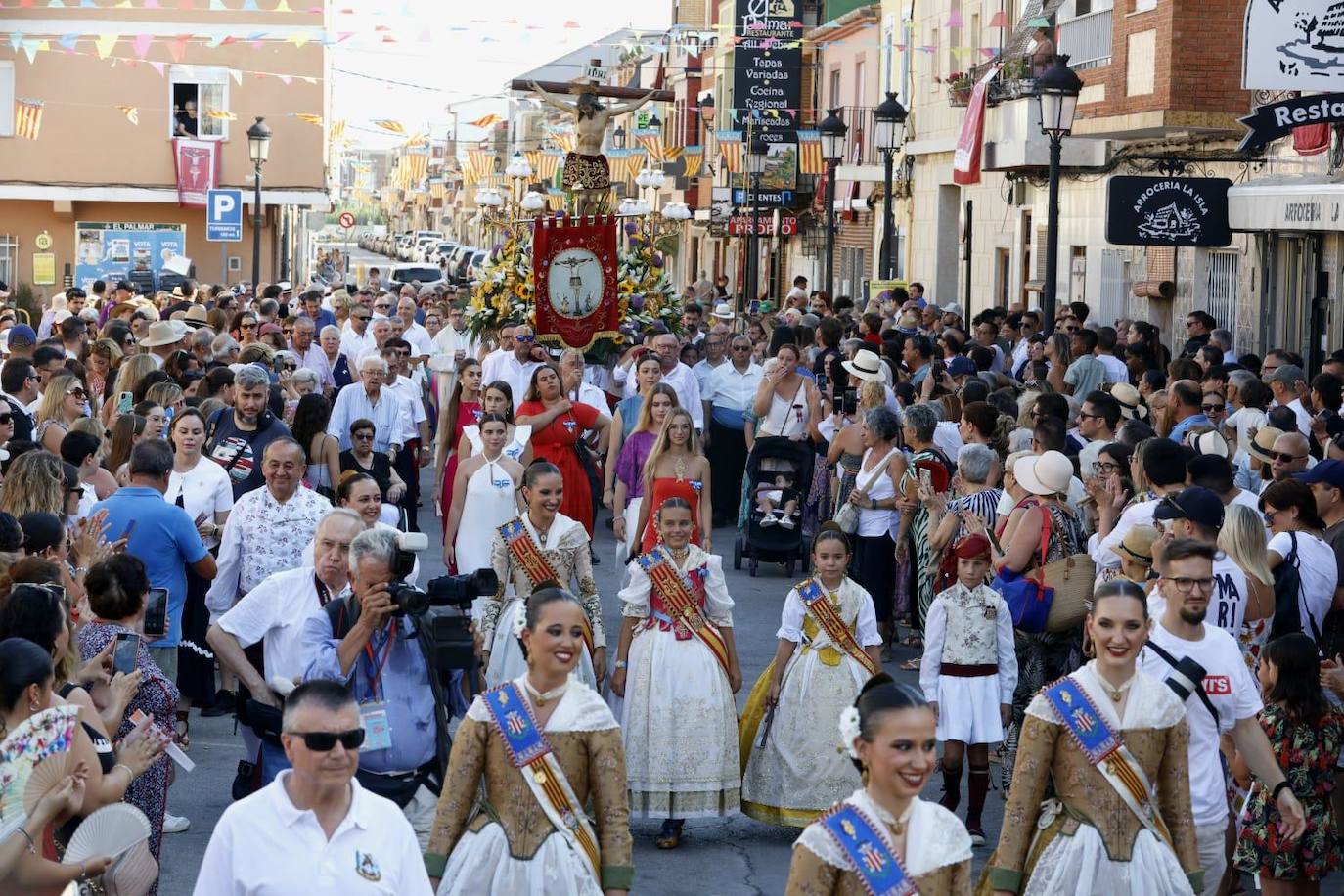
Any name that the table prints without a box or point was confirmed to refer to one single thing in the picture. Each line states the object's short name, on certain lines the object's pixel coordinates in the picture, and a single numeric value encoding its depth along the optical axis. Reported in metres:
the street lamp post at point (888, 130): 25.91
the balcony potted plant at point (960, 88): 28.47
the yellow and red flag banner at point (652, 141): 55.17
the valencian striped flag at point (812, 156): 39.22
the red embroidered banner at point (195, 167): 42.91
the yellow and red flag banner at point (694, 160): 50.43
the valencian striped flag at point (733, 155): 45.66
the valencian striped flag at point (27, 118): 41.75
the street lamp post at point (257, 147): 31.08
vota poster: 43.06
